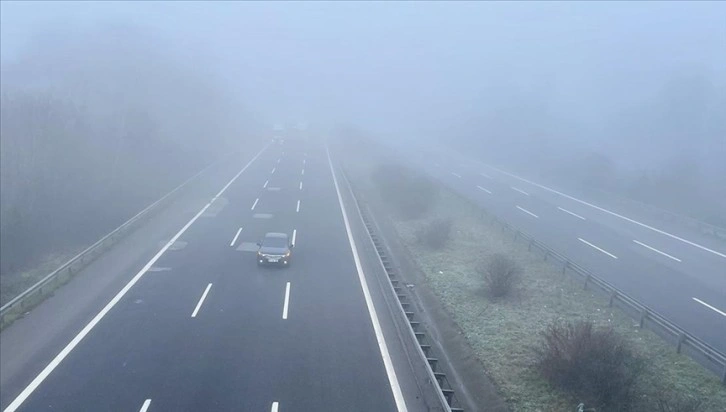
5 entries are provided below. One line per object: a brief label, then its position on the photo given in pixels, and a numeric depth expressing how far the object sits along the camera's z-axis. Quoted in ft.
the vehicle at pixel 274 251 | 81.30
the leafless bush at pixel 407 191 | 123.44
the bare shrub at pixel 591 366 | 42.80
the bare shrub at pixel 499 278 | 70.08
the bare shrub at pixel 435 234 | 95.13
